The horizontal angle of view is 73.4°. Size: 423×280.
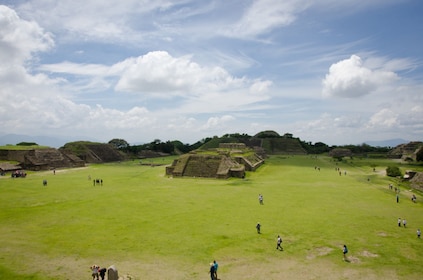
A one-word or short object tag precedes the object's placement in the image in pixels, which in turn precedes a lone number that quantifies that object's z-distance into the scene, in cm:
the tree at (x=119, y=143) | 10319
